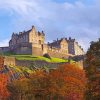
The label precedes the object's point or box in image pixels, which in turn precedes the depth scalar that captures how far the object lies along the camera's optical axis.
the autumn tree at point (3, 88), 78.61
